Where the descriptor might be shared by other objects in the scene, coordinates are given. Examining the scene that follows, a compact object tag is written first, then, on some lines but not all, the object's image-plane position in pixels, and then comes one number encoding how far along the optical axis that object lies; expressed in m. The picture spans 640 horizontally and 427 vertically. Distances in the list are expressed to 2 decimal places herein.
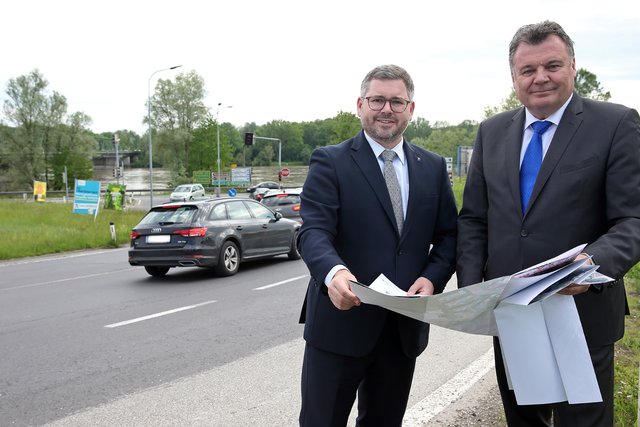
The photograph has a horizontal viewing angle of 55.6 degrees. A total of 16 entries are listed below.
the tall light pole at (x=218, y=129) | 69.08
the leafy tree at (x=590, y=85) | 66.90
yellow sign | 49.31
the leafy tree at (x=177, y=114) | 76.81
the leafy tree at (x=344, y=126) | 70.94
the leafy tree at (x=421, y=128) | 117.38
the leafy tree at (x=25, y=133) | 73.00
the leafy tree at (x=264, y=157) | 125.41
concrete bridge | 120.57
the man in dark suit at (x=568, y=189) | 2.27
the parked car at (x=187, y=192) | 52.48
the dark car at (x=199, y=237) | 11.46
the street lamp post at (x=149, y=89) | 38.50
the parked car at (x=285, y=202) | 19.25
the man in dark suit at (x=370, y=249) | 2.59
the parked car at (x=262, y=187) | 52.79
